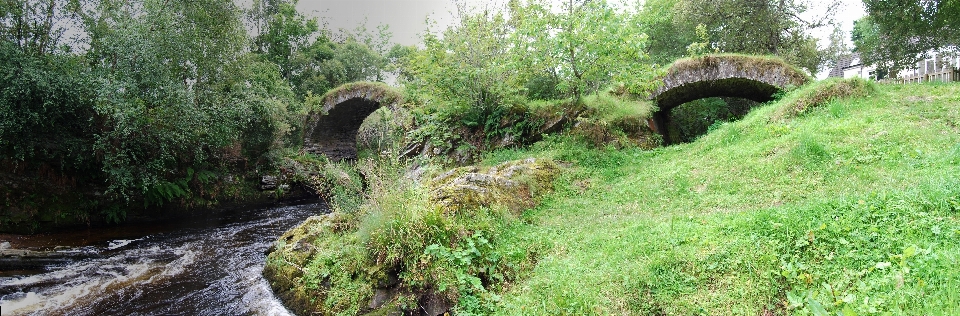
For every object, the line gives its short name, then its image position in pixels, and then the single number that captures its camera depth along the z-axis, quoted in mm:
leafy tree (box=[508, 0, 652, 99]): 9500
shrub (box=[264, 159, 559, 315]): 4965
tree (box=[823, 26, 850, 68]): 21094
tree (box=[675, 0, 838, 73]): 15695
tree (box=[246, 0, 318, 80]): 28484
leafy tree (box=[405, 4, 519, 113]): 11242
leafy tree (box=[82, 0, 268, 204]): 11922
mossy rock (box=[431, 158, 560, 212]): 6246
